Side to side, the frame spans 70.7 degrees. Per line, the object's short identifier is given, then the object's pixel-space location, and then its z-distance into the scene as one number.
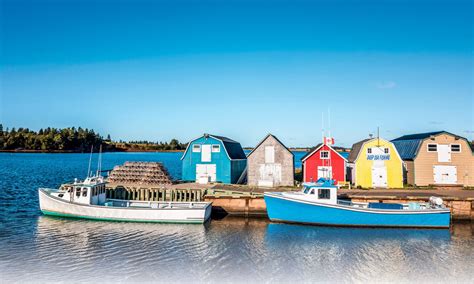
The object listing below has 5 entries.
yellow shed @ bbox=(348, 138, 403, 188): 29.94
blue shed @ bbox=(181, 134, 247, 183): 32.19
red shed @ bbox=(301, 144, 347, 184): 30.36
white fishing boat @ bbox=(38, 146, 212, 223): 22.67
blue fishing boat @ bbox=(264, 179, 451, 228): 21.69
